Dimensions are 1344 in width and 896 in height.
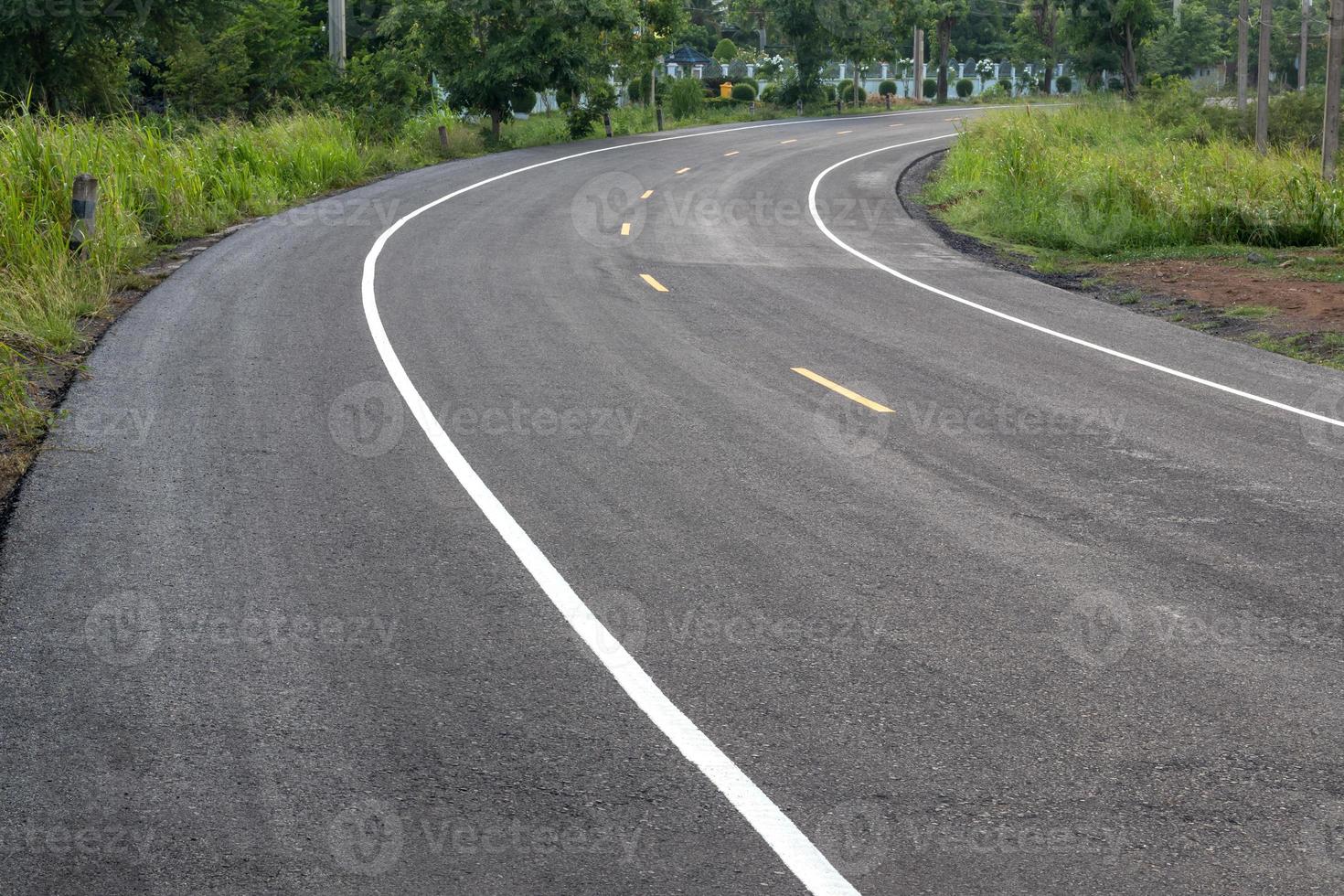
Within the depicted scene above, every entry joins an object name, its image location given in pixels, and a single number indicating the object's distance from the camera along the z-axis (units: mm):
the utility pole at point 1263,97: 31845
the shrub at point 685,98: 51188
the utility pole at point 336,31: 33656
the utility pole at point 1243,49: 39062
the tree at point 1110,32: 50594
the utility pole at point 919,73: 71750
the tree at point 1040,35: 74688
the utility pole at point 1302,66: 63088
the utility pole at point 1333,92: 22172
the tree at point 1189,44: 69312
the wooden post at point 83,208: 15477
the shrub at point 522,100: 37781
